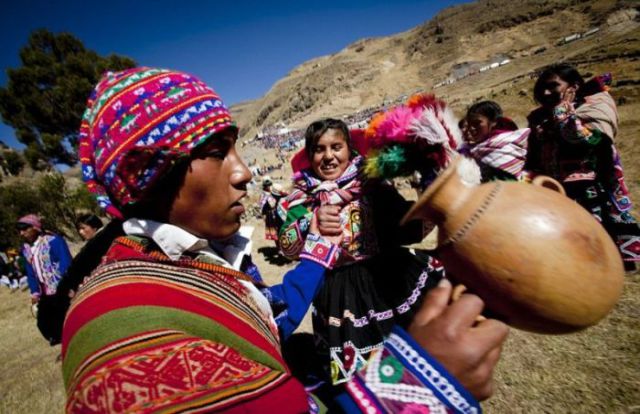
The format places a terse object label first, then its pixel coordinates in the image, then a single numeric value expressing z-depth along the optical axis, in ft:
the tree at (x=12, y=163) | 90.99
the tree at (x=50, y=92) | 65.31
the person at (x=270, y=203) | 19.57
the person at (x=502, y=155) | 5.67
